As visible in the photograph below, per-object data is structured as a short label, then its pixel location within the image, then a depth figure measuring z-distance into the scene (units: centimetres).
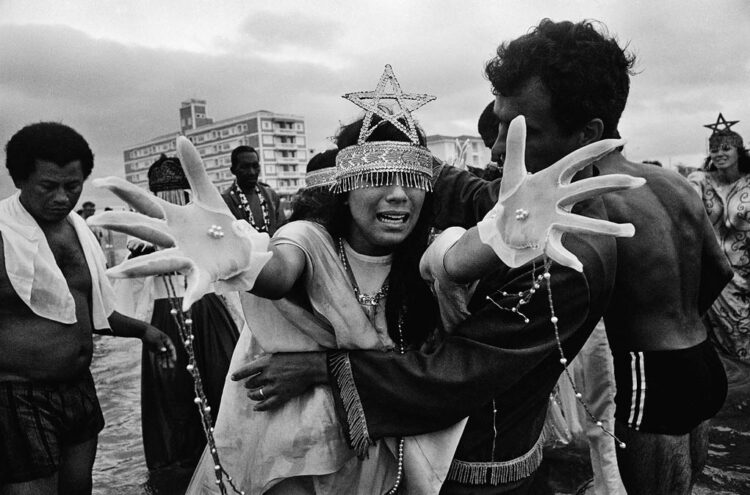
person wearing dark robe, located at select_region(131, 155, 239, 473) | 377
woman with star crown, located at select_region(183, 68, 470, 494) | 169
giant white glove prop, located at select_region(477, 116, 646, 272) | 133
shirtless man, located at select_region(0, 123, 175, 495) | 222
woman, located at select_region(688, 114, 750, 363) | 502
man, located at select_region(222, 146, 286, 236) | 514
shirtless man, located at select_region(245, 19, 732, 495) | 183
